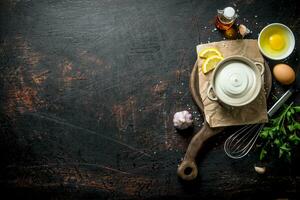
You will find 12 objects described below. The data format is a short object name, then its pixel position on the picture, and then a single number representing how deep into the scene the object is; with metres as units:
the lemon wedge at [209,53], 1.72
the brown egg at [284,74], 1.69
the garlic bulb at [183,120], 1.71
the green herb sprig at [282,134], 1.67
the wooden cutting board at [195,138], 1.71
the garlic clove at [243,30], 1.72
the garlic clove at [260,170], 1.73
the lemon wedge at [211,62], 1.69
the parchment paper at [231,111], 1.70
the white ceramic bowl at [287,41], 1.71
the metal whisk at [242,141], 1.72
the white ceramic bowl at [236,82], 1.60
